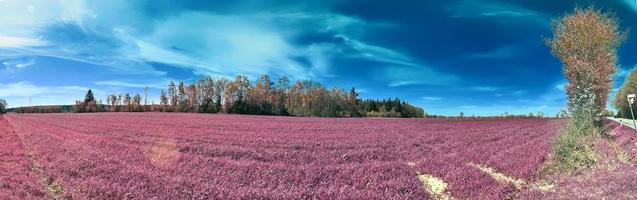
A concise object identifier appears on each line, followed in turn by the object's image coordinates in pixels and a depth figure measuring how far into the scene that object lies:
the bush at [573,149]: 13.62
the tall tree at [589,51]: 24.53
